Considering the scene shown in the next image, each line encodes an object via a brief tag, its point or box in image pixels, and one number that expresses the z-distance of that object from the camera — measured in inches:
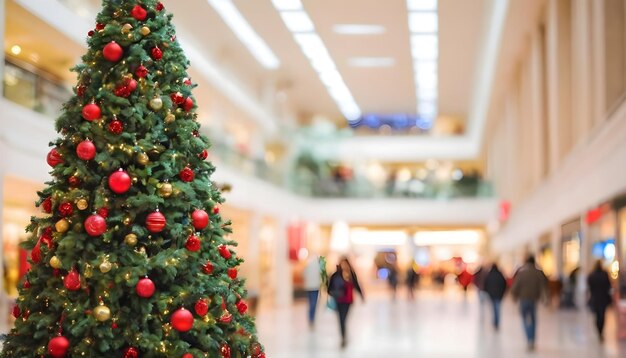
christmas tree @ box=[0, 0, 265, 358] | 251.0
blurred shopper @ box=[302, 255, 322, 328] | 759.7
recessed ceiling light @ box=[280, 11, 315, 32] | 1089.4
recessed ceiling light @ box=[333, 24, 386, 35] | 1161.4
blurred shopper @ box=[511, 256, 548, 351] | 545.3
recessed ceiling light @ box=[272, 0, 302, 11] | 1020.5
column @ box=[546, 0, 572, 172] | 890.7
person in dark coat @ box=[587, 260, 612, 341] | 574.9
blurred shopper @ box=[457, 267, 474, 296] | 1279.5
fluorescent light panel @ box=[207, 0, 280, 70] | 995.9
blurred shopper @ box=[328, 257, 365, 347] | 546.9
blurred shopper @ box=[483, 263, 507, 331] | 715.4
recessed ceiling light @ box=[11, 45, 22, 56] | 682.9
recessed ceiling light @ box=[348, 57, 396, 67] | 1363.2
